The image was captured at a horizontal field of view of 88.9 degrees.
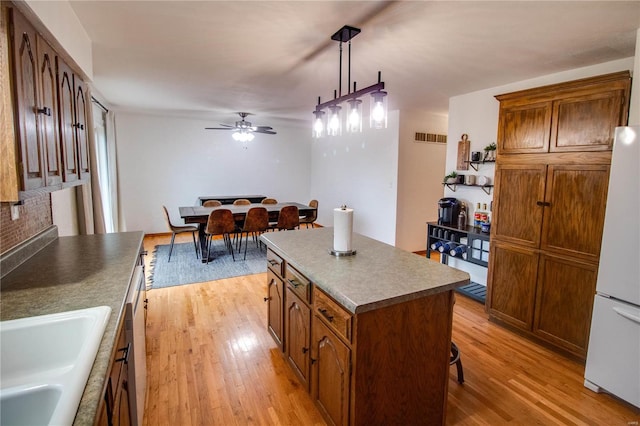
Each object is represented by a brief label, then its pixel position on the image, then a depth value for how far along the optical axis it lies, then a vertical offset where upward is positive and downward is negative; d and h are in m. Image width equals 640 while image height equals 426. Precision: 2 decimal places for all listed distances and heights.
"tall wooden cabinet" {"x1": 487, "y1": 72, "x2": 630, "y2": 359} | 2.35 -0.17
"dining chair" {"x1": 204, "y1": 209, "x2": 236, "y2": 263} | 4.73 -0.69
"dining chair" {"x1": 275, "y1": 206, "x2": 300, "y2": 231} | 5.28 -0.66
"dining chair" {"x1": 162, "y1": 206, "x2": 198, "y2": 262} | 4.96 -0.83
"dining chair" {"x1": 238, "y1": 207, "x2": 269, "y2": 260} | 5.01 -0.68
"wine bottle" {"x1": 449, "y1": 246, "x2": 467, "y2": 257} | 3.64 -0.79
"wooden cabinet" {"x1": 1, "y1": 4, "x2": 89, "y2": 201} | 1.27 +0.27
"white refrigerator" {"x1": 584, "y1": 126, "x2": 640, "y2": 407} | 1.92 -0.61
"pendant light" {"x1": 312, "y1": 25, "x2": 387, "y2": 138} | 1.99 +0.46
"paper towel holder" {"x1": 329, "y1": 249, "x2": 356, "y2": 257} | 2.10 -0.48
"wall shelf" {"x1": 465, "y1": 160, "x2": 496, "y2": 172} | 3.73 +0.20
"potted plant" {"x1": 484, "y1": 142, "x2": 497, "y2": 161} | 3.61 +0.32
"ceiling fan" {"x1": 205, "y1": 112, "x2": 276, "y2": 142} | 5.48 +0.80
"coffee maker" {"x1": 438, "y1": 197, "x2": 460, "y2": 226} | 4.03 -0.37
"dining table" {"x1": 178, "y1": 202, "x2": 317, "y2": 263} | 4.74 -0.58
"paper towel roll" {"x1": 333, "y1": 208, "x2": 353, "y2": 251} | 2.03 -0.32
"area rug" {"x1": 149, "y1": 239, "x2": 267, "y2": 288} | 4.20 -1.29
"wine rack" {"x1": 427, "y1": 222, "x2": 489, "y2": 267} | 3.45 -0.71
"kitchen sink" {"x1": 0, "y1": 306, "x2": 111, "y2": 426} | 0.87 -0.60
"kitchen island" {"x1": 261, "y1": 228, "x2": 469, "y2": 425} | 1.50 -0.77
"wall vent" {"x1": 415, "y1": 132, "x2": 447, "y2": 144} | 5.38 +0.71
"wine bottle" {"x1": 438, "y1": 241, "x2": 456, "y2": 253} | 3.77 -0.77
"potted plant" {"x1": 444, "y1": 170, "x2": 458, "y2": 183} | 4.03 +0.03
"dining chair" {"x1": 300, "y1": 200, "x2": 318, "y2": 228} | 5.78 -0.72
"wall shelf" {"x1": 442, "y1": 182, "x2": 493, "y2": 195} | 3.74 -0.07
